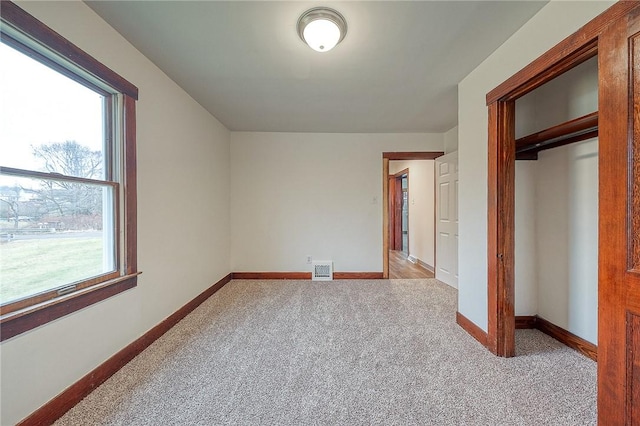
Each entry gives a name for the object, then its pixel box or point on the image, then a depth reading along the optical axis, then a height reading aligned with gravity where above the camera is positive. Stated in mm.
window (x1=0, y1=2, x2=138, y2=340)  1200 +204
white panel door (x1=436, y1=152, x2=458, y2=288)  3480 -110
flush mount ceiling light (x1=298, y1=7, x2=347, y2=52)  1496 +1131
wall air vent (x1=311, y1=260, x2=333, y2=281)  3945 -925
